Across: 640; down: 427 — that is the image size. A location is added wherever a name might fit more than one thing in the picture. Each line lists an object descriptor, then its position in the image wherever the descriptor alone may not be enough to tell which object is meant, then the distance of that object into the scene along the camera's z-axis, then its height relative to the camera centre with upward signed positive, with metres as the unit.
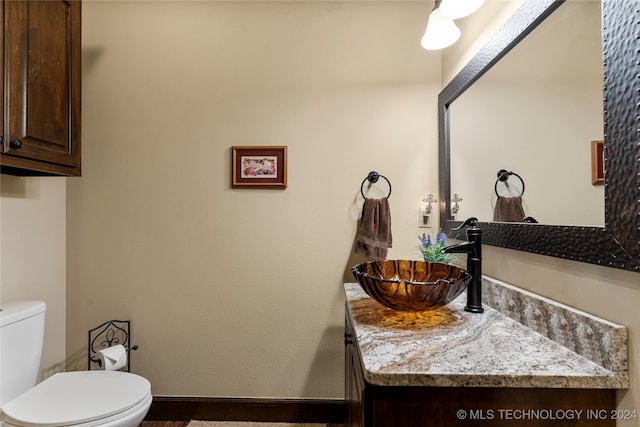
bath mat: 1.76 -1.20
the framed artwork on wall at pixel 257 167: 1.80 +0.28
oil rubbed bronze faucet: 1.09 -0.18
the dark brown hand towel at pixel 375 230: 1.69 -0.09
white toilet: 1.15 -0.74
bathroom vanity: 0.67 -0.36
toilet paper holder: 1.82 -0.73
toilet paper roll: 1.58 -0.74
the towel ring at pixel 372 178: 1.79 +0.21
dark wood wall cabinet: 1.25 +0.57
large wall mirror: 0.68 +0.24
